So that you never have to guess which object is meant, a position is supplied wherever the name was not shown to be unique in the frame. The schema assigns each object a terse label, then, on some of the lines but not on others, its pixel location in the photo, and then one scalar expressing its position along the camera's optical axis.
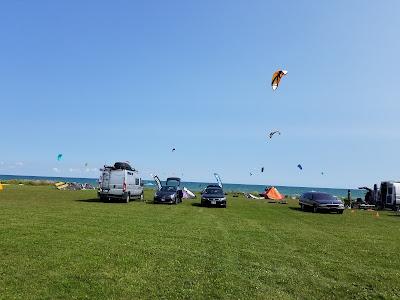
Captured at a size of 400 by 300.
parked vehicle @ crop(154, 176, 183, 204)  41.78
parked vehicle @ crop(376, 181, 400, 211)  47.19
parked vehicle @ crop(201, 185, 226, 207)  39.28
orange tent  69.00
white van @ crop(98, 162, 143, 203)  40.34
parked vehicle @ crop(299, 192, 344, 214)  37.97
